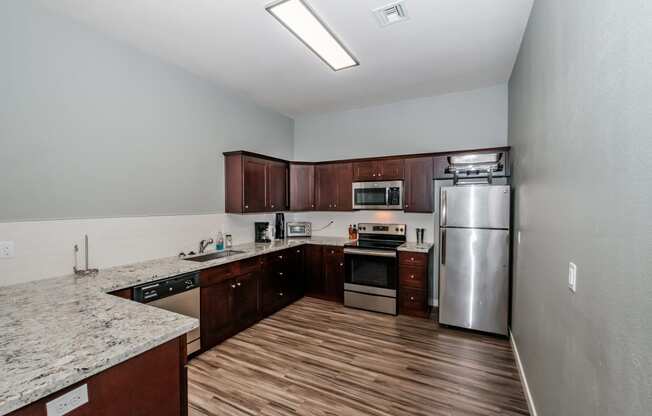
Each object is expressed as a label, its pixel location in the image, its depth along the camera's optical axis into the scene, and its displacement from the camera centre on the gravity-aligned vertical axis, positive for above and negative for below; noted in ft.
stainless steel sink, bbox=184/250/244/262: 10.79 -1.94
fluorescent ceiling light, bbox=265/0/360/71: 7.45 +5.08
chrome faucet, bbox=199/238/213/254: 11.66 -1.56
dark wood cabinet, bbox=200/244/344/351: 10.01 -3.40
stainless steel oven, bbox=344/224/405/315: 12.87 -3.11
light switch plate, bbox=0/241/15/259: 6.89 -1.04
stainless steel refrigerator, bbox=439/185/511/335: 10.51 -1.90
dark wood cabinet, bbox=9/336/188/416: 3.75 -2.60
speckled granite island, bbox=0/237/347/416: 3.35 -1.95
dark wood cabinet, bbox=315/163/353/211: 14.98 +1.01
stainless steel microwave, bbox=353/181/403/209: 13.70 +0.53
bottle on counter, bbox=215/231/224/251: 12.31 -1.54
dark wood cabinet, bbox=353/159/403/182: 13.76 +1.73
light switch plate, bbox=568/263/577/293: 4.40 -1.10
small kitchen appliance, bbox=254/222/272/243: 14.65 -1.37
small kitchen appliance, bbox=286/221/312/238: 16.26 -1.31
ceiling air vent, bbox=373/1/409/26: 7.59 +5.19
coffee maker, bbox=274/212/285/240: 15.72 -1.15
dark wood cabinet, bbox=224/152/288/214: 12.63 +1.01
